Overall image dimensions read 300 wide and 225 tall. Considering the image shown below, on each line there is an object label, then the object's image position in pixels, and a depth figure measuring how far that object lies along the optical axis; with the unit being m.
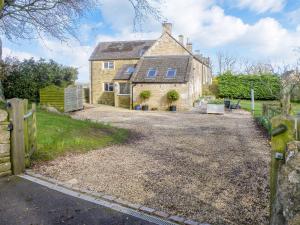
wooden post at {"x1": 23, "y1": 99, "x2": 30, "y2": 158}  4.92
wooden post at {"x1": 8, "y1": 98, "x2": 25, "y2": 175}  4.57
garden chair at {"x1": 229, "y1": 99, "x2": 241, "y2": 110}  19.91
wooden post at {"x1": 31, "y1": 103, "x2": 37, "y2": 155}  5.49
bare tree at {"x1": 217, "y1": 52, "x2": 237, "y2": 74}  47.34
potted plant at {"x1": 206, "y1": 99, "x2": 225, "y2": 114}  17.32
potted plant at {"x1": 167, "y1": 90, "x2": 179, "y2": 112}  19.87
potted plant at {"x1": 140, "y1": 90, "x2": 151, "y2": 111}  20.71
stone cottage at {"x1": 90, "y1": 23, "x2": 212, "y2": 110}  20.57
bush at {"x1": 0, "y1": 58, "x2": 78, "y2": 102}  18.07
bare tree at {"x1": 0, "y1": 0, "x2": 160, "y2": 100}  12.01
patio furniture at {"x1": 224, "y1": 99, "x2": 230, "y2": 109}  20.24
